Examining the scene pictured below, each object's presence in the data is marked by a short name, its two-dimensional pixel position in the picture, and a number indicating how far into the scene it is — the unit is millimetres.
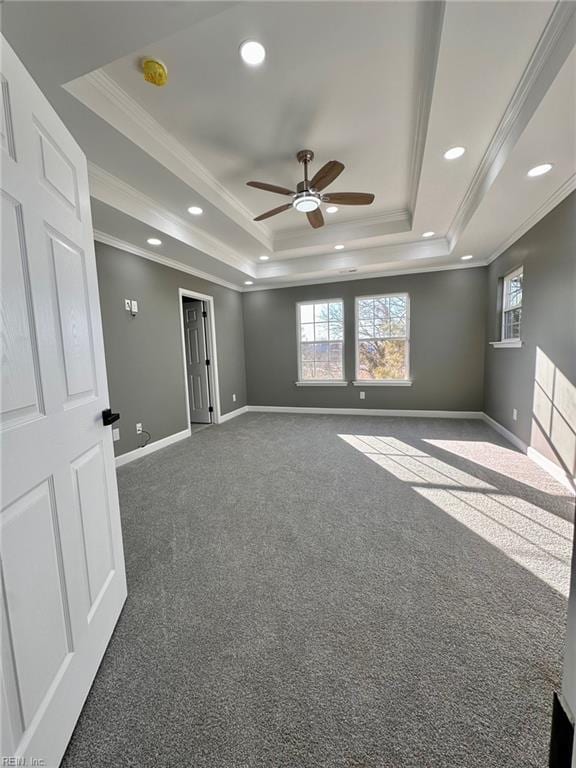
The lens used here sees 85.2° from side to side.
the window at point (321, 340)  5727
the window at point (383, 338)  5352
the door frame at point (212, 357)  5266
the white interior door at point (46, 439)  794
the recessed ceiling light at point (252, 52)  1690
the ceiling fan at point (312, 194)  2486
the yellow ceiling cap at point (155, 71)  1729
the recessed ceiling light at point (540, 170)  2252
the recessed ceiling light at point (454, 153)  2340
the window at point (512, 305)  3783
